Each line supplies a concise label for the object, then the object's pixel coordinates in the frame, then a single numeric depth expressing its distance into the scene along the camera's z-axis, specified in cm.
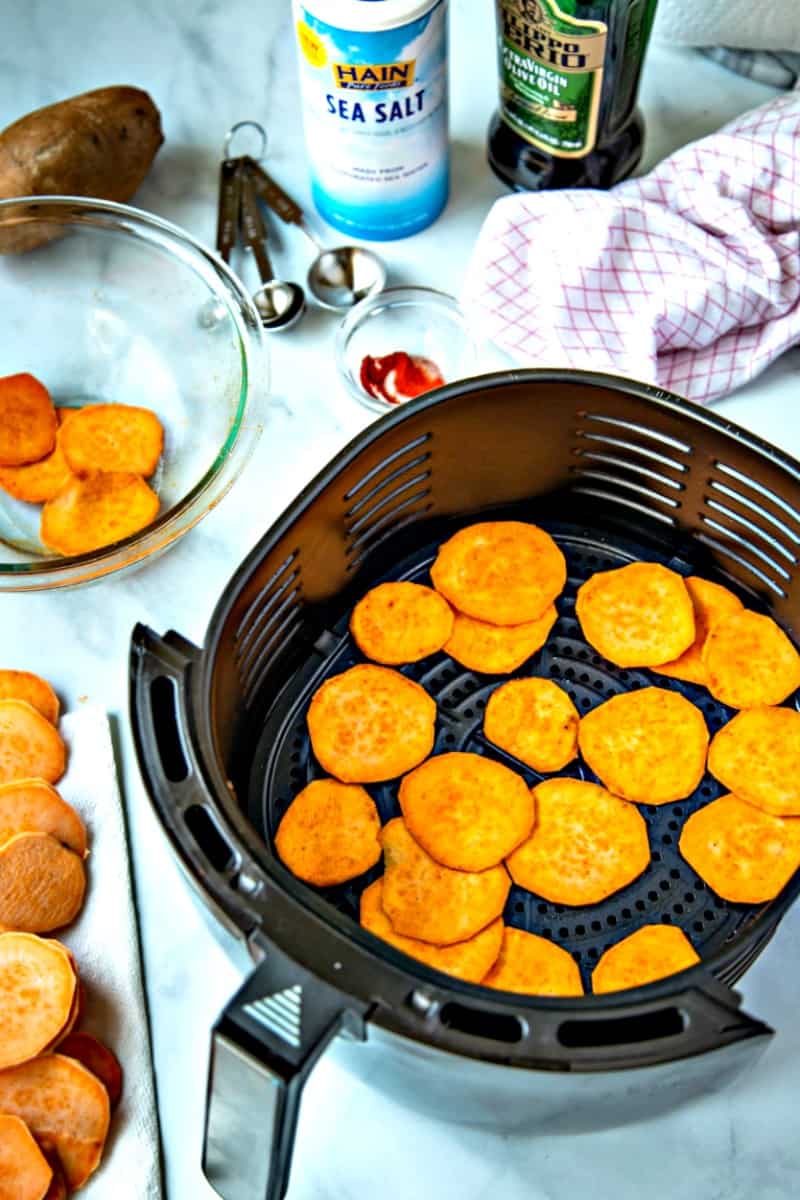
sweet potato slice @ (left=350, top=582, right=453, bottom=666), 88
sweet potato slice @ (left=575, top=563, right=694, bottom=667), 86
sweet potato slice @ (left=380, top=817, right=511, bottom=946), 79
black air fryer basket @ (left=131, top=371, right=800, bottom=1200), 57
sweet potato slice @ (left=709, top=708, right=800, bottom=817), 82
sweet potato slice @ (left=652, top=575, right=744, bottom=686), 88
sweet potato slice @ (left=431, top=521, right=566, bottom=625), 88
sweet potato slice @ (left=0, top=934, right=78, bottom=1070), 77
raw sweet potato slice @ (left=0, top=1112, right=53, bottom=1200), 74
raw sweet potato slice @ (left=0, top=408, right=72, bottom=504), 100
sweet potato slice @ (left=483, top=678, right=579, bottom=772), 86
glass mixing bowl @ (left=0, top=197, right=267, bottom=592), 99
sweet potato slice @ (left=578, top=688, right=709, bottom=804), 84
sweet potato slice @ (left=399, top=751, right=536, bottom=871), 81
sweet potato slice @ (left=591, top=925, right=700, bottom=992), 77
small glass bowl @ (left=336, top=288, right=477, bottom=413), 106
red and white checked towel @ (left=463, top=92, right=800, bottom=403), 98
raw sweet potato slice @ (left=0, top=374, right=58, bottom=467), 99
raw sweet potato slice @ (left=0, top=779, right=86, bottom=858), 84
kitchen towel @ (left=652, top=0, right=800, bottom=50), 106
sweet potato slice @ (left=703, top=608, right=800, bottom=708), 85
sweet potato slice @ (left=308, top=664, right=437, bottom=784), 85
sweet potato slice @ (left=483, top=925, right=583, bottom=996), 78
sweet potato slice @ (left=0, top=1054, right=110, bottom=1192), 77
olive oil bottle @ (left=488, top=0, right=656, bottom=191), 90
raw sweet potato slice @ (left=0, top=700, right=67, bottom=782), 88
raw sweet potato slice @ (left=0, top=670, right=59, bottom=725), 91
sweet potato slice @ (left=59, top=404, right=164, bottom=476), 100
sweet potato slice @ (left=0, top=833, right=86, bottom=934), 81
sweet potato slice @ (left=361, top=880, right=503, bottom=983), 78
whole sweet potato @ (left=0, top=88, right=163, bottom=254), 102
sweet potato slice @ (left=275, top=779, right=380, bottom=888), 81
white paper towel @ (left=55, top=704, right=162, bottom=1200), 79
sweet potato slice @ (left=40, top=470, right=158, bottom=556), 97
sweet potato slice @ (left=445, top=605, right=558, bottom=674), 89
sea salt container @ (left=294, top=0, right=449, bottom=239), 90
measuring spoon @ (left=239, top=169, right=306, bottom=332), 105
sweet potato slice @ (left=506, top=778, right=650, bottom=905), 81
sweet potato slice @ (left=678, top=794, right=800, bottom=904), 80
